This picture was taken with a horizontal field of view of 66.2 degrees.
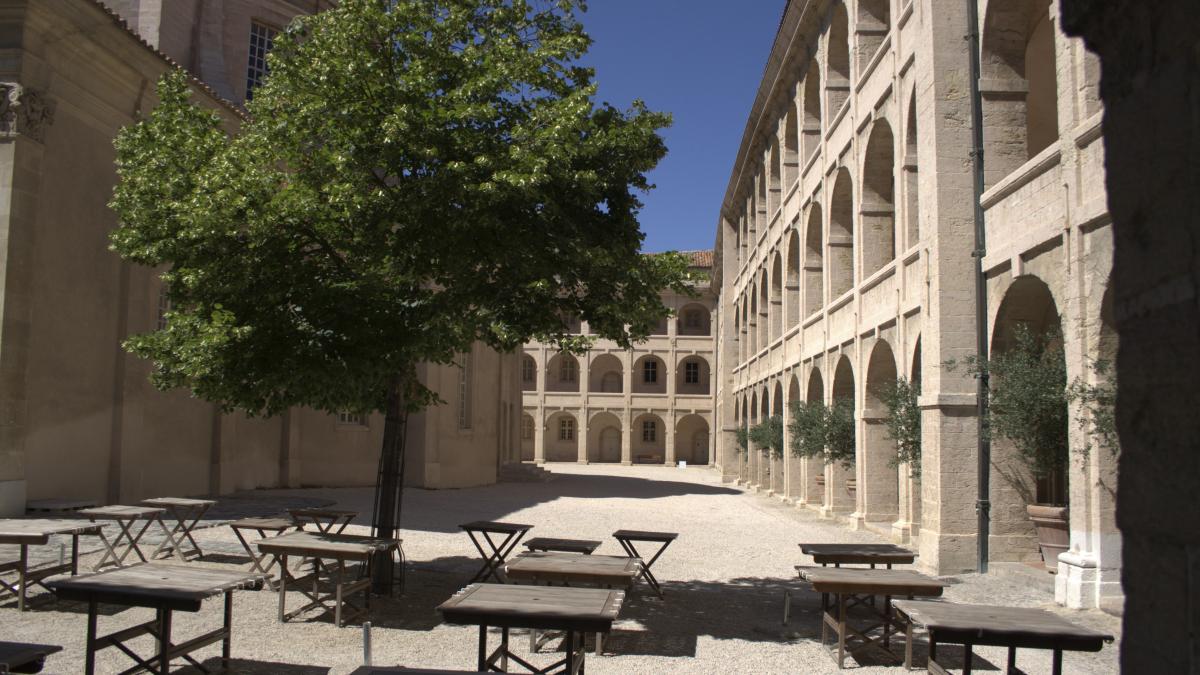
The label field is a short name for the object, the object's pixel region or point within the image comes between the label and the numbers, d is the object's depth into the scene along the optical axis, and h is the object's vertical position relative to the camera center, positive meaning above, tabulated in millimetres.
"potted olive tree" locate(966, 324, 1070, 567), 10469 +151
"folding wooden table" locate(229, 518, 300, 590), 9062 -1188
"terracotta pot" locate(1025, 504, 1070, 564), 10695 -1216
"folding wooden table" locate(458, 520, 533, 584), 9211 -1152
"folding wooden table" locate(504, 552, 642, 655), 7102 -1202
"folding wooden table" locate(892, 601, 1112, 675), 5102 -1153
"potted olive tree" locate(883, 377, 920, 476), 13711 +44
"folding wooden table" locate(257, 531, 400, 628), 7348 -1128
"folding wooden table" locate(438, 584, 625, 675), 5008 -1086
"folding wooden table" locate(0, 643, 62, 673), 4141 -1155
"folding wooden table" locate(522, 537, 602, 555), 9188 -1289
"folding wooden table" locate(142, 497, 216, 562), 10305 -1239
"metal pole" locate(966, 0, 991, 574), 11898 +1698
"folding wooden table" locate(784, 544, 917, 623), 8234 -1217
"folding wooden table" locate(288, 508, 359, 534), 10055 -1121
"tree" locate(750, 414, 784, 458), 25250 -395
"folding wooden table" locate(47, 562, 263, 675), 5211 -1052
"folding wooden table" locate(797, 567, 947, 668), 6758 -1216
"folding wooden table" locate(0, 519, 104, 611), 7422 -1084
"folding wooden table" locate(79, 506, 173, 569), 9141 -1071
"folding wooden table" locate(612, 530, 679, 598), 9344 -1225
